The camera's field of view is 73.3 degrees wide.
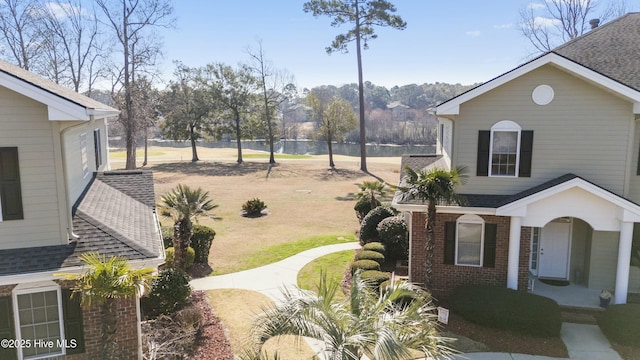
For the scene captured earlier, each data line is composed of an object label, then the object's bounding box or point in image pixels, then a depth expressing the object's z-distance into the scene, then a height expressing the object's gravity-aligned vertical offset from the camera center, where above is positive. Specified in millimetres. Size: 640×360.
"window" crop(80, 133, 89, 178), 13275 -742
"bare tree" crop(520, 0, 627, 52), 34750 +9237
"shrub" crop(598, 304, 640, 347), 11086 -5077
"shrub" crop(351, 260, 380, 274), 15320 -4795
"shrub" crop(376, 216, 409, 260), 17781 -4440
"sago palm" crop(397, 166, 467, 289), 12328 -1761
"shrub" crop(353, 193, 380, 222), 24084 -4137
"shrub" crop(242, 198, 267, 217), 27438 -4872
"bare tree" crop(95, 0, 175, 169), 43062 +6539
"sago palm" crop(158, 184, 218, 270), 14797 -2819
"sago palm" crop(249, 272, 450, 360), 6328 -3024
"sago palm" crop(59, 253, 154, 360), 7688 -2772
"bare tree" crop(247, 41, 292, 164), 57994 +4458
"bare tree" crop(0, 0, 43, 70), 40750 +9138
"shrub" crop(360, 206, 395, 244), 20056 -4291
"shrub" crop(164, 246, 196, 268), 15719 -4663
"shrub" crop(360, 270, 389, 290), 13766 -4753
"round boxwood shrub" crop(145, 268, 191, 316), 12102 -4577
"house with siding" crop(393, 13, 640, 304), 12883 -1464
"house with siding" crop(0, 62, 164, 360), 8602 -2374
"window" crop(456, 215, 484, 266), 14133 -3596
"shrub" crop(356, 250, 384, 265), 16500 -4794
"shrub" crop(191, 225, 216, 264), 17453 -4529
